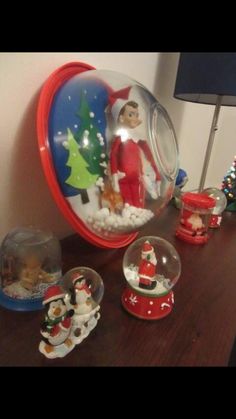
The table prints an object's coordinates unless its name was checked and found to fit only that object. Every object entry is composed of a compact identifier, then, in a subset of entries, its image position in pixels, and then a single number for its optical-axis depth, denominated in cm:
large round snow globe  44
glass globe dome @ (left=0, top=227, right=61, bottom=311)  43
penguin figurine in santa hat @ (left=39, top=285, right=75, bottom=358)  33
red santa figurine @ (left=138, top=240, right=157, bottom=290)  43
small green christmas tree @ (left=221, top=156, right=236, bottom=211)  91
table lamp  69
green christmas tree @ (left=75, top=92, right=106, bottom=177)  45
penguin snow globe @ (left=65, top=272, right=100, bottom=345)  36
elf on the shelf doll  47
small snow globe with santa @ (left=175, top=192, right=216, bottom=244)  68
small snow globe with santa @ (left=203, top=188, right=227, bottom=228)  78
